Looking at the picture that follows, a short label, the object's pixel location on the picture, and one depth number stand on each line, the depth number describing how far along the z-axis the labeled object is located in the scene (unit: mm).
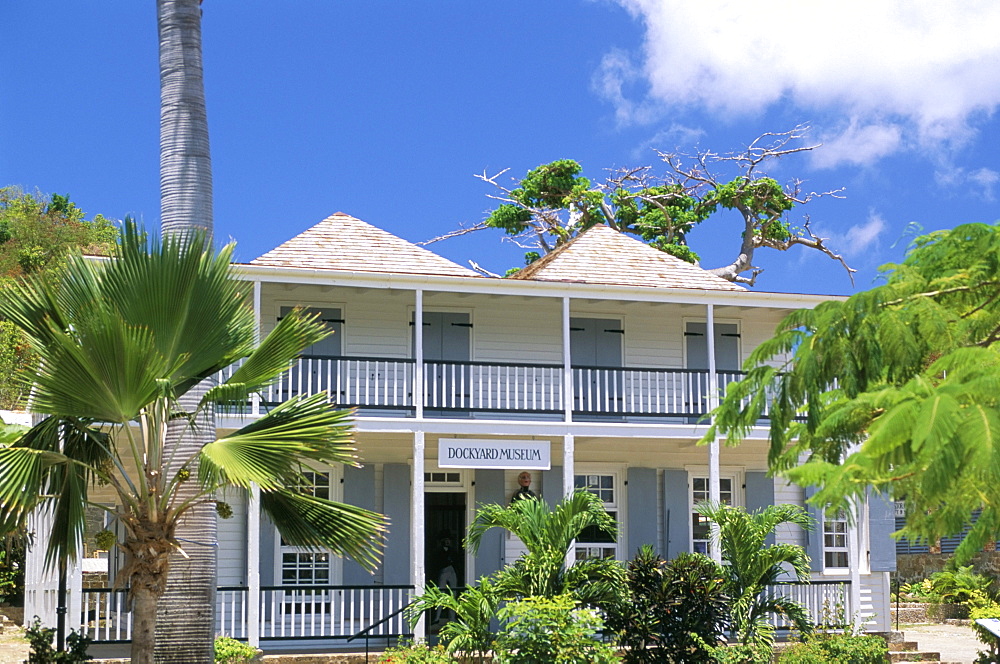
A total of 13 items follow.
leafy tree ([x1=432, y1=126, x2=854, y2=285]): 34594
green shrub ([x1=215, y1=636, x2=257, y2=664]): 14258
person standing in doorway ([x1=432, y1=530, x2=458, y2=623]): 19281
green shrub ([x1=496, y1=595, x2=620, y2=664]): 13086
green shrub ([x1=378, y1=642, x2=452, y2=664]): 13711
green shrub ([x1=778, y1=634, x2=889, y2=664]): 15086
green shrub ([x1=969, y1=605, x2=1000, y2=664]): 15434
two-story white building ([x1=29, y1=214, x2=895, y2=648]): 16609
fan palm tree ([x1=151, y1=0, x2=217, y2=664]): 11336
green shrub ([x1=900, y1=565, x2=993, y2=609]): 23203
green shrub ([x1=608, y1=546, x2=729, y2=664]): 14266
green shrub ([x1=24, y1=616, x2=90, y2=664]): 12109
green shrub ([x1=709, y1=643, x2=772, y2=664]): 14250
